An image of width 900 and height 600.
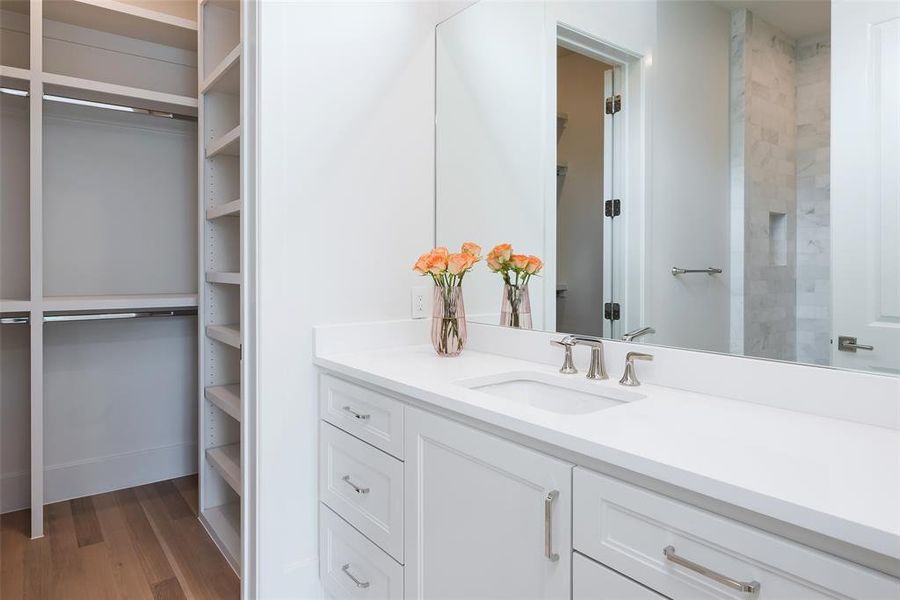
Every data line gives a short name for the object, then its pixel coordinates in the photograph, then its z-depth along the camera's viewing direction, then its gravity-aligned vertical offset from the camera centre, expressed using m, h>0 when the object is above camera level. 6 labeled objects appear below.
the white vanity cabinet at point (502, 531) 0.71 -0.39
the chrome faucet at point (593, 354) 1.38 -0.14
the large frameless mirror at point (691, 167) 1.03 +0.32
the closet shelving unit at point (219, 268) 2.12 +0.13
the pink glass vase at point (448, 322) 1.71 -0.07
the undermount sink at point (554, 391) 1.29 -0.23
